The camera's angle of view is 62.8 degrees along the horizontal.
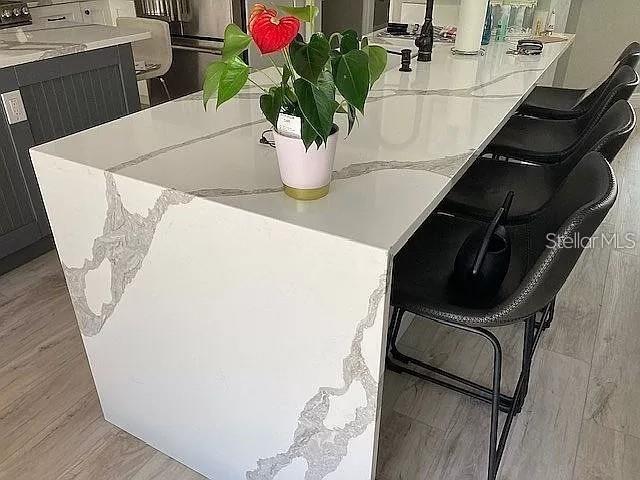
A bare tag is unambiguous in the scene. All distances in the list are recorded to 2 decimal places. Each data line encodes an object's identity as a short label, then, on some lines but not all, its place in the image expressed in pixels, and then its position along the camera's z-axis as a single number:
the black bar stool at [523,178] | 1.44
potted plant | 0.83
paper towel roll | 2.31
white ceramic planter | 0.96
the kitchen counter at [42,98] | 2.23
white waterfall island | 0.99
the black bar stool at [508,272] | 1.08
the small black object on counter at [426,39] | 2.22
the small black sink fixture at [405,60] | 2.09
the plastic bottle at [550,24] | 2.89
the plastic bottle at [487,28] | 2.57
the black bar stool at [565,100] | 2.14
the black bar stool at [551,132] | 1.80
